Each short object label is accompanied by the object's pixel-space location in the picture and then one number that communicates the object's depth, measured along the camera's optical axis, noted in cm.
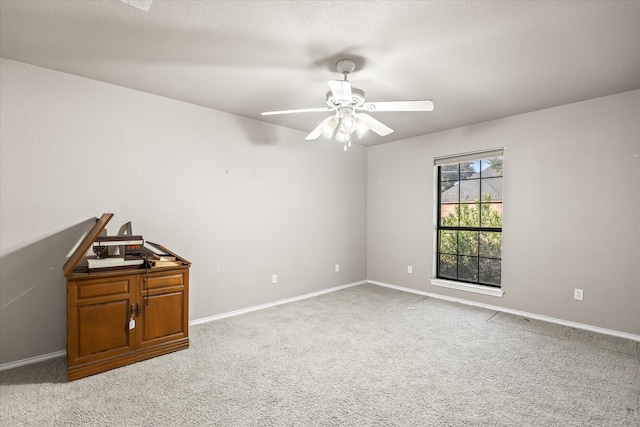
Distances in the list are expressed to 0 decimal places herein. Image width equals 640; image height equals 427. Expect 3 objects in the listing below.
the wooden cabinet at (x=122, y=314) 230
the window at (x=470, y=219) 416
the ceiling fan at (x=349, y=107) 235
